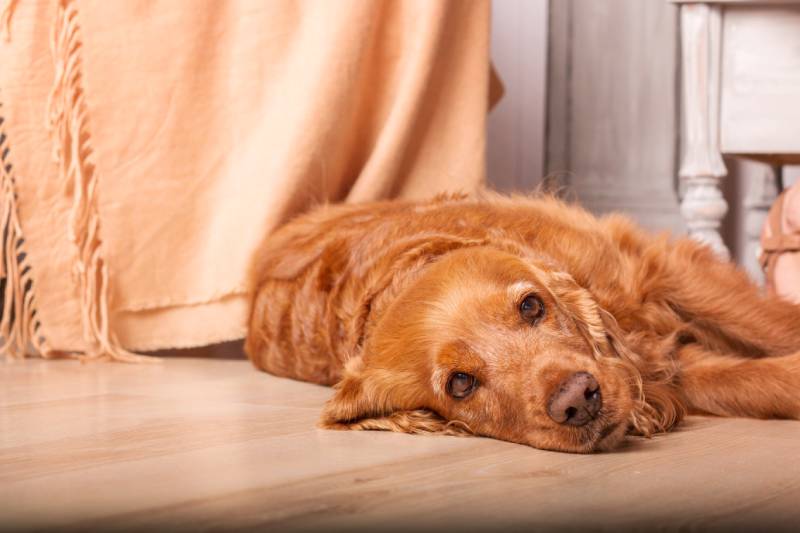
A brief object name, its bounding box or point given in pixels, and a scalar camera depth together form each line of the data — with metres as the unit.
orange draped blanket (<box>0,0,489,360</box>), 1.69
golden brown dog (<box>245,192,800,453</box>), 1.17
